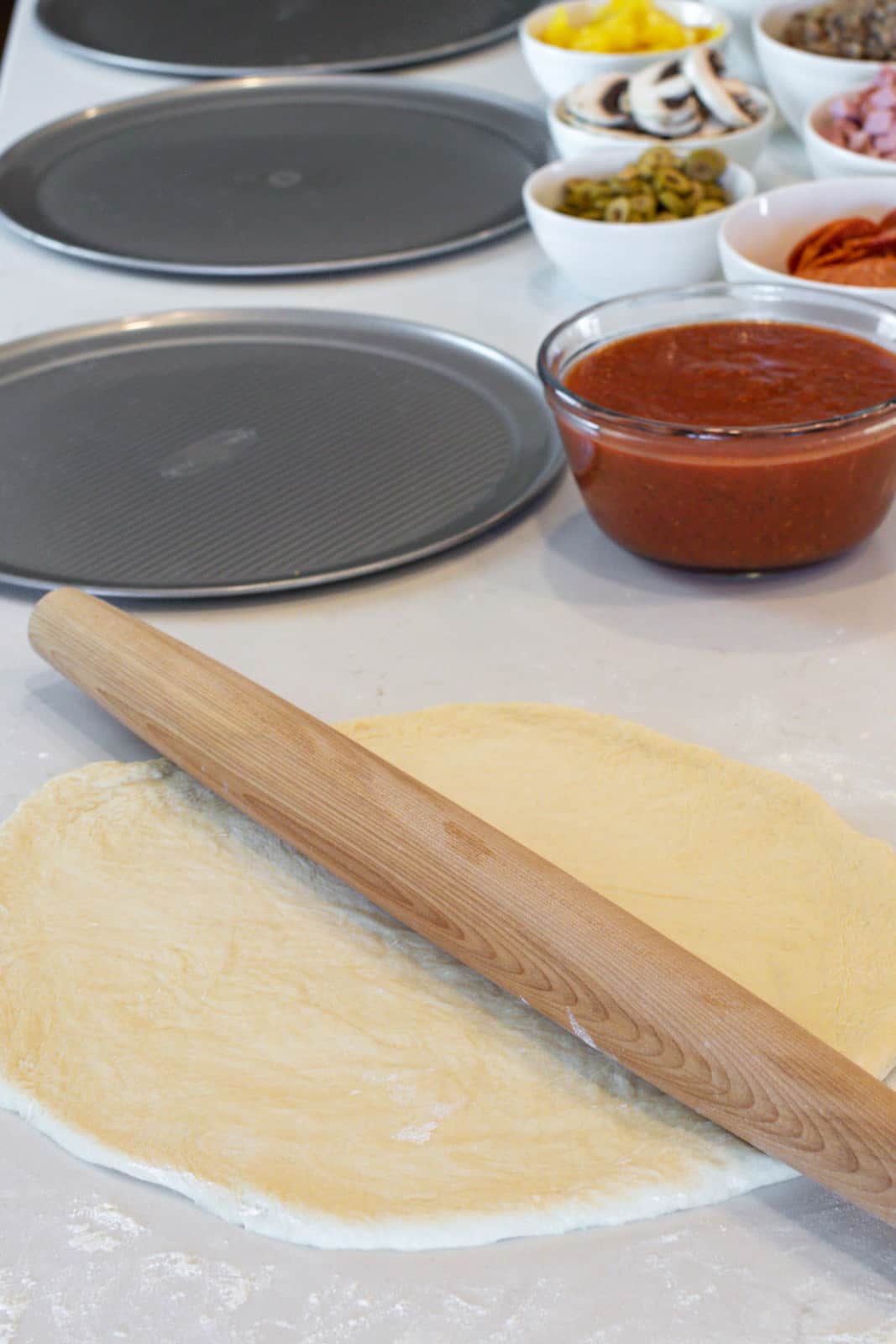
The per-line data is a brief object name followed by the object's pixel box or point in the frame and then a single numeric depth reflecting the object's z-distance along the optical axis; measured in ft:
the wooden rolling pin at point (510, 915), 3.29
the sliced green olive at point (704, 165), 5.26
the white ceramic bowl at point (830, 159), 5.19
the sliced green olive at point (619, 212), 5.19
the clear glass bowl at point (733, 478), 4.43
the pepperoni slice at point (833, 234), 4.96
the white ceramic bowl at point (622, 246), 5.13
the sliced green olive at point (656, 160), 5.22
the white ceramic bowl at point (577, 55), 5.64
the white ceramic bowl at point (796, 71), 5.45
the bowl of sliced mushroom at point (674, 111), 5.39
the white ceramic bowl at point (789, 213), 5.02
